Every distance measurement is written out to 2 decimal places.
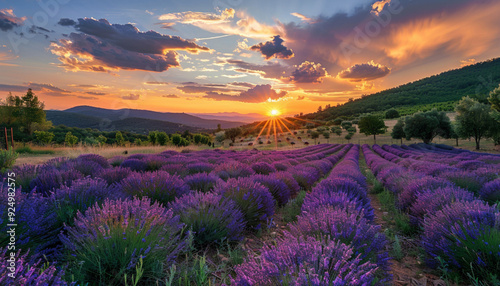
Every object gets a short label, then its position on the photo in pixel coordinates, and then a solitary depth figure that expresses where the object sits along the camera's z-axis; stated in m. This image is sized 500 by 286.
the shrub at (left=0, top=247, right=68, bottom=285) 1.02
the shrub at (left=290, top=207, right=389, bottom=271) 1.74
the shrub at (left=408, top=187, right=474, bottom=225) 3.08
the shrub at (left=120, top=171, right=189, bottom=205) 3.52
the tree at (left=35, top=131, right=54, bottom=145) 41.94
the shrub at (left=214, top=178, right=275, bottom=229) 3.50
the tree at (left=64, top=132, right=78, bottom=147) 38.26
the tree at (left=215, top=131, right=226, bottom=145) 68.56
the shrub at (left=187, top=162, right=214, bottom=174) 6.68
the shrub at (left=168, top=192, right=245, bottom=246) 2.72
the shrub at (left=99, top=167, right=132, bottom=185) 4.62
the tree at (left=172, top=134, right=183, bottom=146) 41.02
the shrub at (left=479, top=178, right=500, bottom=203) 4.01
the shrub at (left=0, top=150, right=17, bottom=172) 6.78
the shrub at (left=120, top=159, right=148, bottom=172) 6.90
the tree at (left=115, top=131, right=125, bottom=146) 44.13
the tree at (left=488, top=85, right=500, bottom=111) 28.83
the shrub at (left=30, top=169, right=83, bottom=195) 3.42
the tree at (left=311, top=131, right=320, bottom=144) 65.19
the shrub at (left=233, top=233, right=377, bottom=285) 1.10
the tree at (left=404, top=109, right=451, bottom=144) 43.85
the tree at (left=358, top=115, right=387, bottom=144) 61.12
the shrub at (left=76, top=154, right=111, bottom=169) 6.77
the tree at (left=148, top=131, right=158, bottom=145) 39.57
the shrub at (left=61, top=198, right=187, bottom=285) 1.68
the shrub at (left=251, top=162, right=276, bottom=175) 7.33
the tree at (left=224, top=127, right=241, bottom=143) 68.88
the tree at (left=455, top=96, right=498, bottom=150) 35.06
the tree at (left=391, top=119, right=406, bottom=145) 54.00
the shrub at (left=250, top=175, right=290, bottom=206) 4.88
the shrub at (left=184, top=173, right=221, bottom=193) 4.42
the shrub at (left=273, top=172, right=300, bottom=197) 5.85
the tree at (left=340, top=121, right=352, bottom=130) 77.75
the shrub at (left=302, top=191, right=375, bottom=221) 2.52
